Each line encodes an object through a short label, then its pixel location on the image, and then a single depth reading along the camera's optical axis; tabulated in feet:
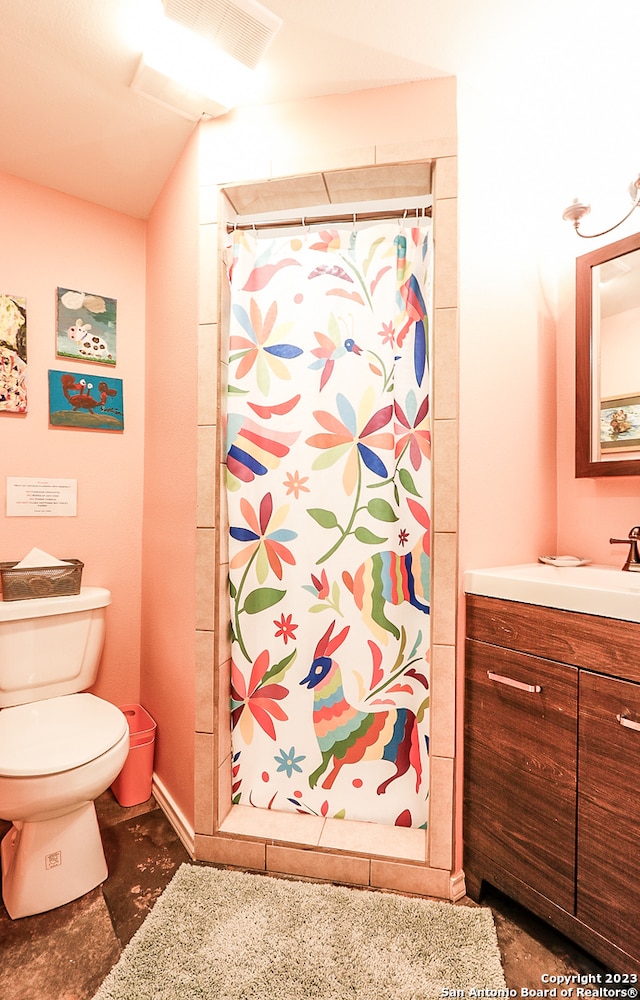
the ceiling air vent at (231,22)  3.87
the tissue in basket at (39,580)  5.60
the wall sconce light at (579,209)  4.58
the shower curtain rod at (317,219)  5.15
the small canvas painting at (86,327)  6.48
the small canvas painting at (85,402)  6.45
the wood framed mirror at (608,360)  5.06
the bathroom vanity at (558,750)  3.54
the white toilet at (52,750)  4.28
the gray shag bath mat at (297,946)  3.70
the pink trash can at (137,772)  6.03
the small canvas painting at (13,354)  6.08
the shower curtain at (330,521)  5.09
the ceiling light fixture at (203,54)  3.94
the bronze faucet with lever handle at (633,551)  4.80
